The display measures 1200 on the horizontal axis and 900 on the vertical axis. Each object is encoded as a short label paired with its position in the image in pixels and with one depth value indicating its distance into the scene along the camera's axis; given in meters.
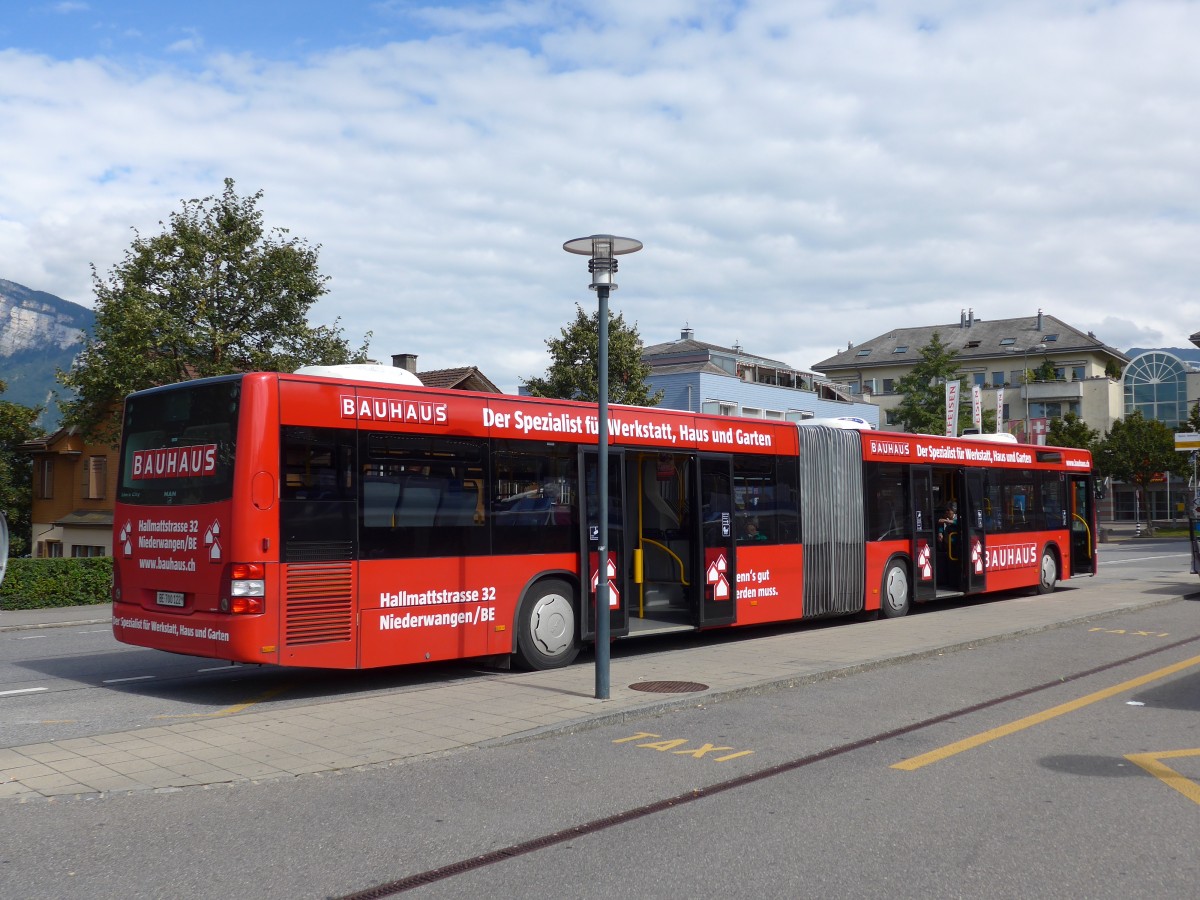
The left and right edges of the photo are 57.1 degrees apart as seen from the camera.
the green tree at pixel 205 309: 23.88
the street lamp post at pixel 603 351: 9.57
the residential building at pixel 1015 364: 87.25
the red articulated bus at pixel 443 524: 9.55
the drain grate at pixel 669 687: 10.10
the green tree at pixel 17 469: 43.47
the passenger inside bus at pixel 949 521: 19.20
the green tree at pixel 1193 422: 60.09
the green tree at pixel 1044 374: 93.06
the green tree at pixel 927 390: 50.38
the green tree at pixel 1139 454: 62.84
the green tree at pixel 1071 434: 65.31
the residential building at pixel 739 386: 48.88
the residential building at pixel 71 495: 40.59
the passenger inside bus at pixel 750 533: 14.32
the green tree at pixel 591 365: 34.38
